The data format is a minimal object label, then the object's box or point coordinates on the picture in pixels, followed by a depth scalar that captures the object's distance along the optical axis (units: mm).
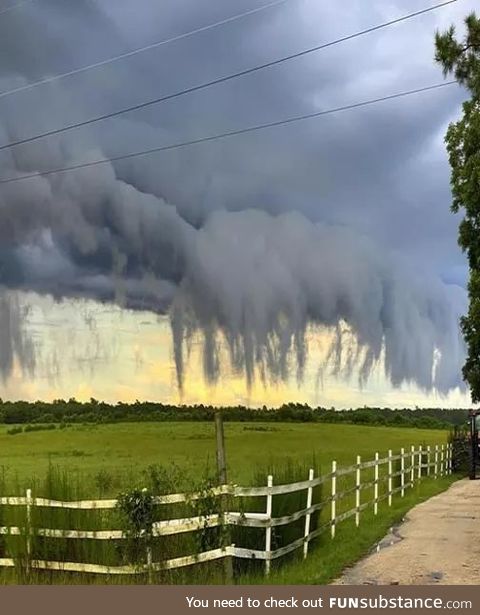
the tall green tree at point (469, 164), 22391
